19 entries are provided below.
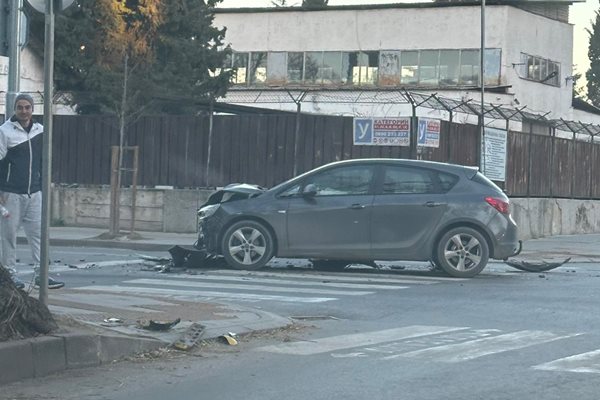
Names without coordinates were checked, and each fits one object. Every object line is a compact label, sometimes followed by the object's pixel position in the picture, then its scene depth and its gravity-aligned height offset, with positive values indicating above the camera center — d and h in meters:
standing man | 11.78 +0.08
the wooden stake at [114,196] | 22.34 -0.28
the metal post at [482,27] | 39.34 +5.57
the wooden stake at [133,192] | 22.33 -0.18
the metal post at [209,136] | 25.58 +1.06
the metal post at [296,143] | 25.12 +0.94
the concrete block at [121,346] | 8.66 -1.23
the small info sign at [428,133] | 24.34 +1.23
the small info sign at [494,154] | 26.24 +0.89
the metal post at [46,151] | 9.13 +0.22
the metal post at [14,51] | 15.45 +1.67
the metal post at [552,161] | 29.64 +0.87
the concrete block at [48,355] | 8.07 -1.21
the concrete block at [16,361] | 7.80 -1.21
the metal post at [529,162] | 28.33 +0.79
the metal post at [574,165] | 31.19 +0.83
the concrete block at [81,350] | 8.37 -1.20
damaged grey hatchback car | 15.71 -0.39
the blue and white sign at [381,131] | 24.53 +1.22
